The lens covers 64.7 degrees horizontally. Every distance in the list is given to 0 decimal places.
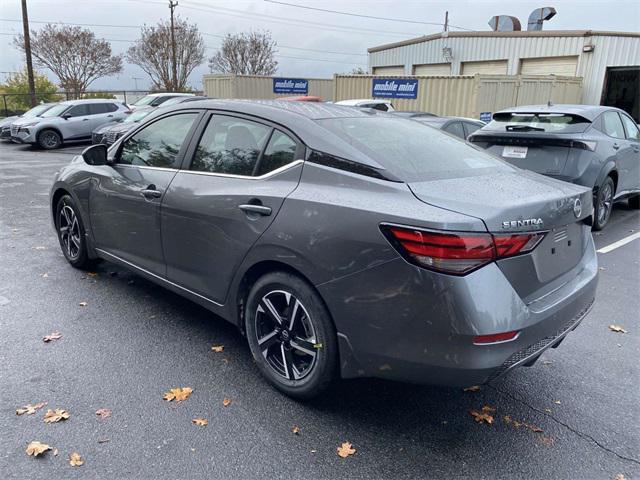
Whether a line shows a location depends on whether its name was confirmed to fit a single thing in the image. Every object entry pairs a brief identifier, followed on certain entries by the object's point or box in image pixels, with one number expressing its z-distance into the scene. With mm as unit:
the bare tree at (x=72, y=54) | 36406
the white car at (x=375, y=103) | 14227
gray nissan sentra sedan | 2258
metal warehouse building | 17781
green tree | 30734
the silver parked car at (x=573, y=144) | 6316
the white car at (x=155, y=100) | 19312
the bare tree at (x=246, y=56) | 41312
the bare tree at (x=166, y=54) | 39281
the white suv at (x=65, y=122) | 17016
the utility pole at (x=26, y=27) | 24698
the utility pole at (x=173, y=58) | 36619
